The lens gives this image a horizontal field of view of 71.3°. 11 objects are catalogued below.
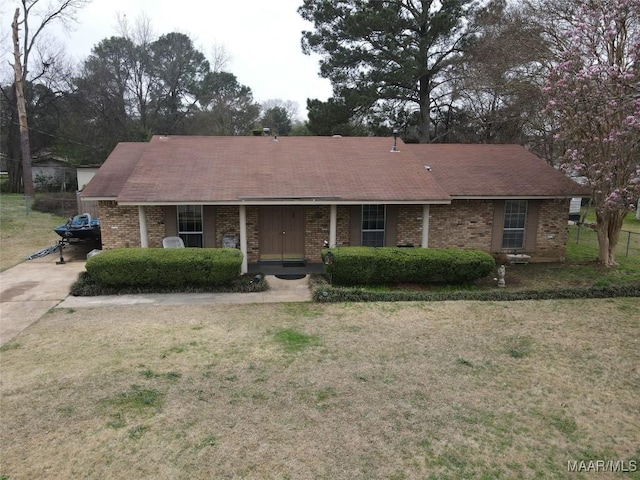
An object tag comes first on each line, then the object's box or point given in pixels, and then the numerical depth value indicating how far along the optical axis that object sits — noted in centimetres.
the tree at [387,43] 2389
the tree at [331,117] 2522
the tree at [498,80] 1535
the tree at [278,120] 4369
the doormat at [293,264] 1361
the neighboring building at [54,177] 3583
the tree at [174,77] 4106
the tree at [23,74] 2770
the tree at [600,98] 1050
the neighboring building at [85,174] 2348
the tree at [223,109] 3928
